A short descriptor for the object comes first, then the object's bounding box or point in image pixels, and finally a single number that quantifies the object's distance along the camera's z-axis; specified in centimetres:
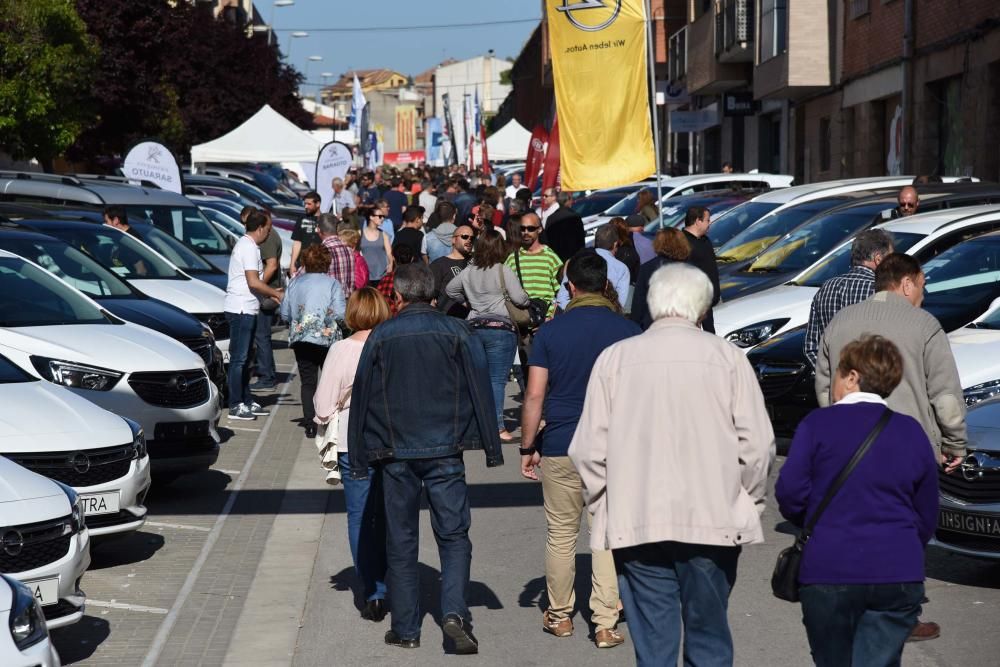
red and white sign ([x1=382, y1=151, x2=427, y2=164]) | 9719
